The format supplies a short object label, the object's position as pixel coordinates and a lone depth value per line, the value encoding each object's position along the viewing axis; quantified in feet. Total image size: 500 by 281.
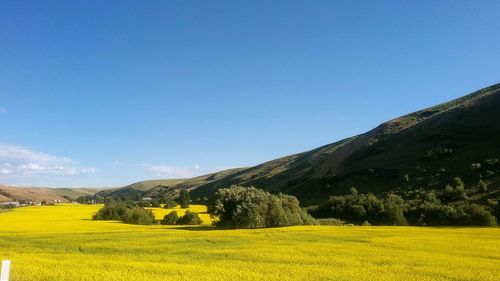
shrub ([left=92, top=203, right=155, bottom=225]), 175.11
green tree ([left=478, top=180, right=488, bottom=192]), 179.30
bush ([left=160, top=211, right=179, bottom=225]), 173.27
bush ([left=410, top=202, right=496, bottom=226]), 141.59
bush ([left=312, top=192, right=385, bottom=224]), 165.73
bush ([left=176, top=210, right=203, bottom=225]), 166.09
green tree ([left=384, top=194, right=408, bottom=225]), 157.17
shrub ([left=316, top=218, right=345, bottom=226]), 154.20
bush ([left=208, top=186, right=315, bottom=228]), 138.10
